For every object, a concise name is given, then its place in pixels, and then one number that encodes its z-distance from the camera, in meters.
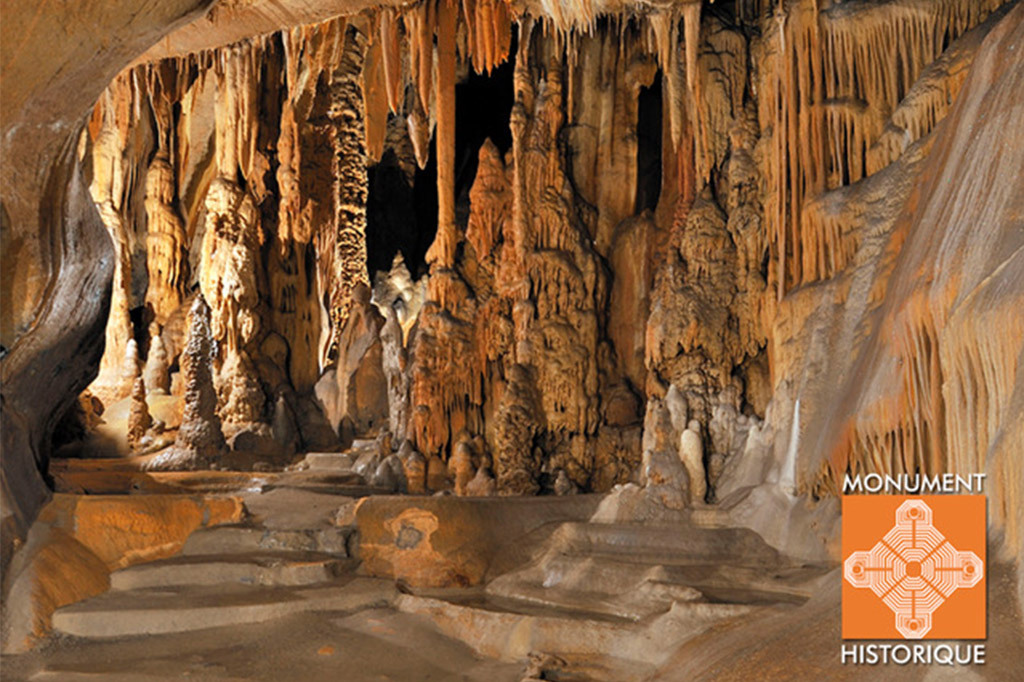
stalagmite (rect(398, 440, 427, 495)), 12.78
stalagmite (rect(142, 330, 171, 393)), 16.69
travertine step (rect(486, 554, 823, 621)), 6.05
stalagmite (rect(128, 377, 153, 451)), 15.12
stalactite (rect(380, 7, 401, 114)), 13.35
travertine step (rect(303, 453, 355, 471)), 14.22
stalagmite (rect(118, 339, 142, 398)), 17.03
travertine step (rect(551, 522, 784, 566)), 7.18
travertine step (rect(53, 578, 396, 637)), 6.69
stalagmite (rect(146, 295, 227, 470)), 14.17
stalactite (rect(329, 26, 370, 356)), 19.16
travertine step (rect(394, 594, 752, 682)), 5.64
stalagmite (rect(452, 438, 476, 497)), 12.37
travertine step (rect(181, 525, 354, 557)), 8.47
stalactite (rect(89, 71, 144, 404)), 16.81
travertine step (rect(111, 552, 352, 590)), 7.57
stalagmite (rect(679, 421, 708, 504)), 9.05
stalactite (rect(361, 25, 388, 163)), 18.73
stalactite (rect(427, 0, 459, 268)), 13.97
